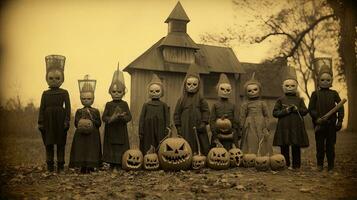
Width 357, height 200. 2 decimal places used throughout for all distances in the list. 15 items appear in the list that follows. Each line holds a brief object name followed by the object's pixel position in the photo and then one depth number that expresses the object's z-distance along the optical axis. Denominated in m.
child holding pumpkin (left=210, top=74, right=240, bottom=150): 6.59
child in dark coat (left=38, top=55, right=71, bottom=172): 6.16
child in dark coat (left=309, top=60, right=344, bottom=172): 6.11
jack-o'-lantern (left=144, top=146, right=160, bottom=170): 6.03
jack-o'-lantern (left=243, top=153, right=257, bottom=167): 6.41
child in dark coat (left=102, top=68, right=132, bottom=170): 6.38
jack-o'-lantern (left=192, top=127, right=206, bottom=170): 6.12
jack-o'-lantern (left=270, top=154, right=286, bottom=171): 6.09
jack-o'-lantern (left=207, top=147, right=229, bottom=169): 6.15
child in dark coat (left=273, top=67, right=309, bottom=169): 6.39
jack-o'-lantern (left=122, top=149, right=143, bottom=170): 6.04
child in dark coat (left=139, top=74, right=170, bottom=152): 6.55
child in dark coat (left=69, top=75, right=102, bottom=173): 6.15
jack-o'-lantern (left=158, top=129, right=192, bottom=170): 5.96
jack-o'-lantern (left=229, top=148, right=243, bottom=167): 6.40
